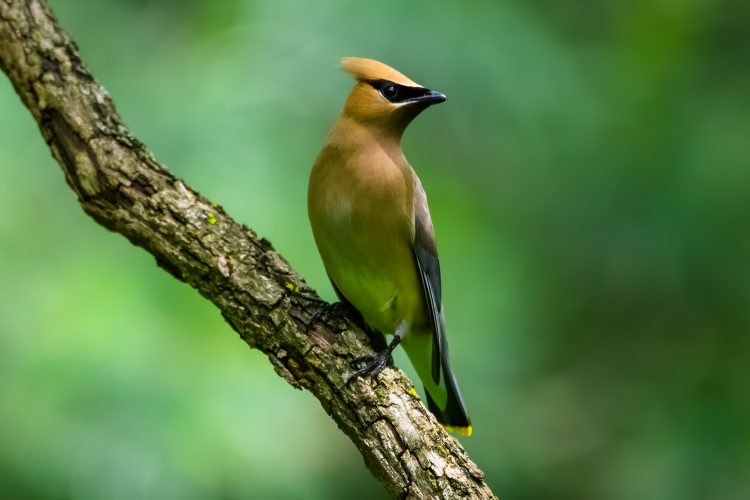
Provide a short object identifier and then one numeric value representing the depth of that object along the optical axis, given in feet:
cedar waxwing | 27.17
